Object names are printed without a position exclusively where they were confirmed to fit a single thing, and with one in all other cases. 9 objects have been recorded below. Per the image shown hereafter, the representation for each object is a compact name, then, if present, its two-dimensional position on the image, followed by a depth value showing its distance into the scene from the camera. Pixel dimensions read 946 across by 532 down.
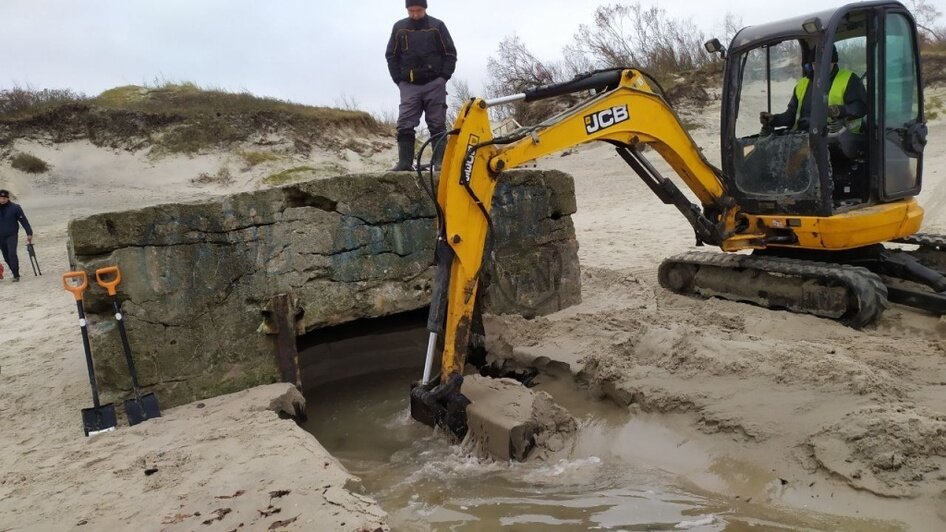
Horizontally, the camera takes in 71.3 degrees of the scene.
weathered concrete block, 3.91
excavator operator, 5.00
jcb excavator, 4.59
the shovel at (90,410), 3.70
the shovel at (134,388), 3.78
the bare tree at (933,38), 17.83
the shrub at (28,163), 16.28
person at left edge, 9.39
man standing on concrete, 5.55
